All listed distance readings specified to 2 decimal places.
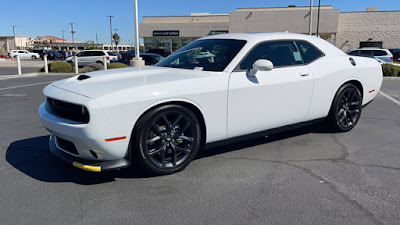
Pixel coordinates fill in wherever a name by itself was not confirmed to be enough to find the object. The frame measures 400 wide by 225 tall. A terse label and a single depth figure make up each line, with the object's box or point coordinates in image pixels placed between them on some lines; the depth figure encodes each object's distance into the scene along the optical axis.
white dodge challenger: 3.11
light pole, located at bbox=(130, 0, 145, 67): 16.05
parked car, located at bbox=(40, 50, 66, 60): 44.94
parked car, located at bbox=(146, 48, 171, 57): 36.36
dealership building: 36.50
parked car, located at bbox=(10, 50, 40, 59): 53.16
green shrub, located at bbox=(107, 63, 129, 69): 18.70
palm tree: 105.50
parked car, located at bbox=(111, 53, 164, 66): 20.27
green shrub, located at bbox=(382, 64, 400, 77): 15.91
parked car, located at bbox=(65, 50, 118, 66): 26.77
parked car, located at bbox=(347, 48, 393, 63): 19.36
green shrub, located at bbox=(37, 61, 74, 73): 19.36
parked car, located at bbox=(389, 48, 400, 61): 28.06
